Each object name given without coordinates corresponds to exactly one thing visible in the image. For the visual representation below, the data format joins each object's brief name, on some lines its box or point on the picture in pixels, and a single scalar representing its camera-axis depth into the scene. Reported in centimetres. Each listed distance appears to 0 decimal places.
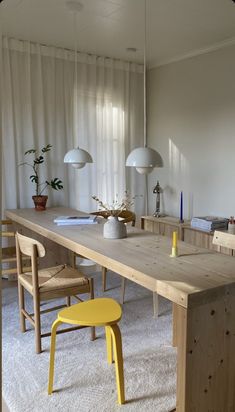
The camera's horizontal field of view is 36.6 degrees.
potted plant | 373
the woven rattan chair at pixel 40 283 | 226
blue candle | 409
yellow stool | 182
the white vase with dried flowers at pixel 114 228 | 252
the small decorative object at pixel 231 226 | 342
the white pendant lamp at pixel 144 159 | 226
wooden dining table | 156
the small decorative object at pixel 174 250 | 209
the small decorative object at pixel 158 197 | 445
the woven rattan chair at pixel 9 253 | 307
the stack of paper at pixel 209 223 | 358
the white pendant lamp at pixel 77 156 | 285
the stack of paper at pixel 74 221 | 301
